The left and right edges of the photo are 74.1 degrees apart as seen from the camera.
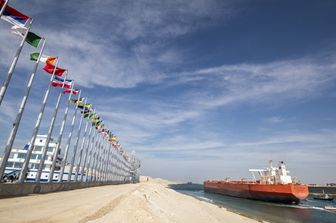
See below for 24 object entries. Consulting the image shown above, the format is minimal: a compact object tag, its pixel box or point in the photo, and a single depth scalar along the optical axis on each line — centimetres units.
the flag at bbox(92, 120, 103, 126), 4382
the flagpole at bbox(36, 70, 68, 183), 2356
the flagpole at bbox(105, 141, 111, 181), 7100
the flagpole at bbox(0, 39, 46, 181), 1720
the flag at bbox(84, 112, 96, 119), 3859
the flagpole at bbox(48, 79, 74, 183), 2678
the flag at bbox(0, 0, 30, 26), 1800
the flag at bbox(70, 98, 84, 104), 3344
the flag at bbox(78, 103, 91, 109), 3636
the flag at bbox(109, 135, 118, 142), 6294
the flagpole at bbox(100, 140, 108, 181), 6384
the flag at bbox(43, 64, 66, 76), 2470
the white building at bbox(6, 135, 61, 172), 6675
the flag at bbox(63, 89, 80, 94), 3055
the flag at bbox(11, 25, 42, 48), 1898
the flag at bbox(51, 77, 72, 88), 2688
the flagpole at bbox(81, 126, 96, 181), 4652
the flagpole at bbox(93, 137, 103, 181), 5453
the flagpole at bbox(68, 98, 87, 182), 3434
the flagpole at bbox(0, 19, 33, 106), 1665
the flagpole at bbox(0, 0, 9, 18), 1702
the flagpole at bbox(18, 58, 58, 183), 1958
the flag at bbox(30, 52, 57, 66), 2188
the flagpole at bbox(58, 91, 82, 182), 3089
